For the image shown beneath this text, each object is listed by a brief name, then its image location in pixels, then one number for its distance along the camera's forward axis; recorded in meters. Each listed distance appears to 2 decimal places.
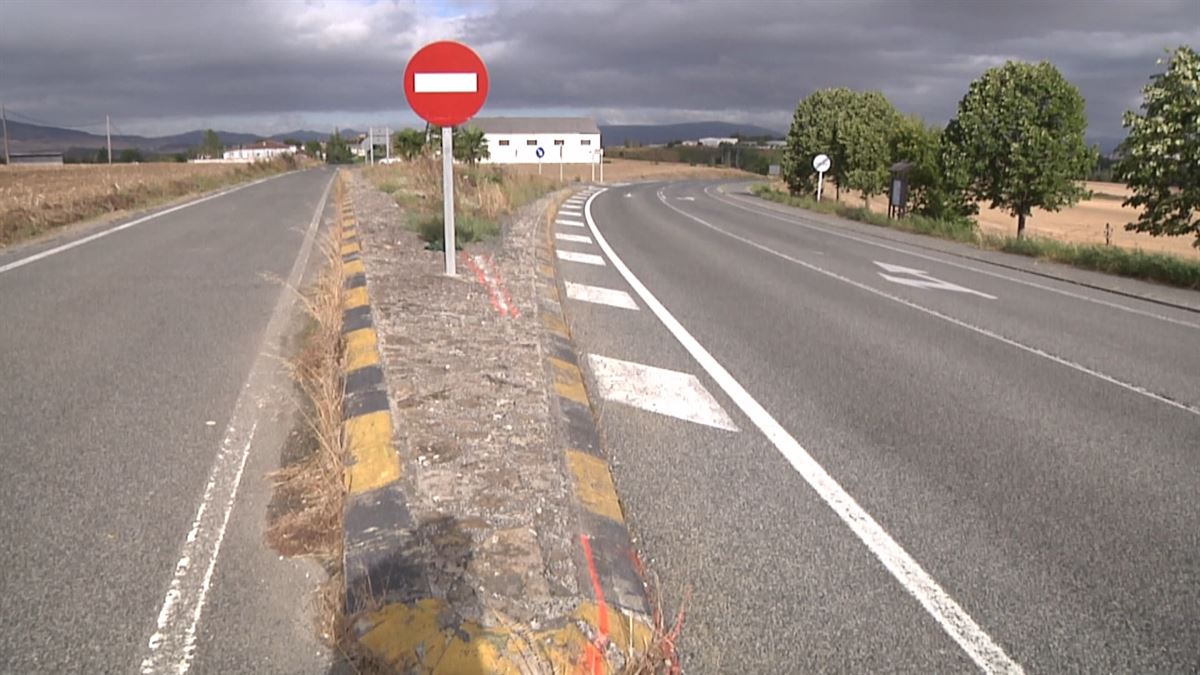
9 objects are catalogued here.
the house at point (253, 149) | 148.25
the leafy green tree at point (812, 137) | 42.53
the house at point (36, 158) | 92.12
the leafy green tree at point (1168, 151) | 15.13
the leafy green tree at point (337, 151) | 118.19
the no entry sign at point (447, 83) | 8.22
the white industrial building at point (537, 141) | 124.88
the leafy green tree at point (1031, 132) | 23.00
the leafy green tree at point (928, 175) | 25.45
